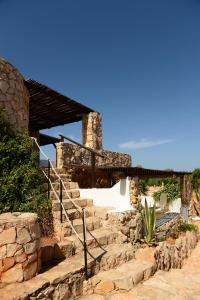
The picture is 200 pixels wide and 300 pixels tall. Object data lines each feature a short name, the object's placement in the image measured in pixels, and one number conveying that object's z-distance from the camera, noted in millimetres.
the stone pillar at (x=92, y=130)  9449
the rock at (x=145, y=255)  5079
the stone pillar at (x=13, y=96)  6194
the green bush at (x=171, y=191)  17214
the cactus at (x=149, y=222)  6367
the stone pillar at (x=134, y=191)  6423
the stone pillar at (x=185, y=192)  11729
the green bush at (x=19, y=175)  4814
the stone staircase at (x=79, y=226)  4632
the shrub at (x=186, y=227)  9458
